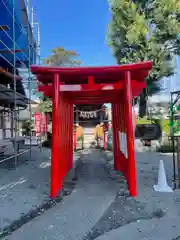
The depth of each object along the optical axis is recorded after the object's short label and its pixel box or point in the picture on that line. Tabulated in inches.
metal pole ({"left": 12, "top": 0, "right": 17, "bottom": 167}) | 220.4
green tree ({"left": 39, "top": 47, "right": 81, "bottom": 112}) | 625.6
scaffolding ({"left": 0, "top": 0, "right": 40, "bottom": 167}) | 238.8
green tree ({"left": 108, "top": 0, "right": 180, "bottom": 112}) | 429.1
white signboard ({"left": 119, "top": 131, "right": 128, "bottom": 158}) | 162.6
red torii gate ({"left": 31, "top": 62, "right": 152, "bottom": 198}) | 140.0
